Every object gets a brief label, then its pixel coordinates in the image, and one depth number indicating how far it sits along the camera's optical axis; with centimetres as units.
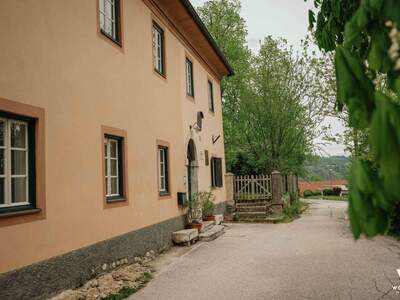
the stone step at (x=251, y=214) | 1778
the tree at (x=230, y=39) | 3027
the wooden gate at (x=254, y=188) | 1915
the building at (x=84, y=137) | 543
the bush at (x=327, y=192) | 5119
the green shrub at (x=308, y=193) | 5176
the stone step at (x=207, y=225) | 1272
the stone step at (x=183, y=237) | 1109
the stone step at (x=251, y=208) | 1797
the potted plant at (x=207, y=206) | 1364
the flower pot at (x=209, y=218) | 1406
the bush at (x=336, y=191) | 5006
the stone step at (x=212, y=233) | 1206
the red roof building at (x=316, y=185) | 6616
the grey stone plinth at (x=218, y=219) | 1442
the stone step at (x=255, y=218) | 1712
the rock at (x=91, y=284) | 654
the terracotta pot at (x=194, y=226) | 1239
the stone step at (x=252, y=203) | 1846
